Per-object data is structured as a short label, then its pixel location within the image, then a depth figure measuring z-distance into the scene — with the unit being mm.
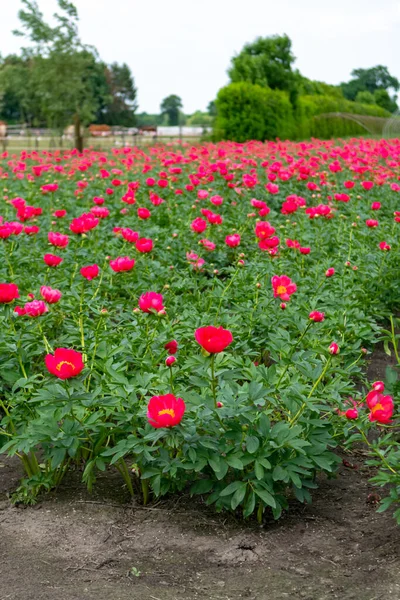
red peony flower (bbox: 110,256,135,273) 3455
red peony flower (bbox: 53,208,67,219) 5211
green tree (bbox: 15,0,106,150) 20031
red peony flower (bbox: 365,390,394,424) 2525
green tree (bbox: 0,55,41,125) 22941
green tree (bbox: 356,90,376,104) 53741
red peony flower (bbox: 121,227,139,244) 4112
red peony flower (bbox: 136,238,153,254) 3910
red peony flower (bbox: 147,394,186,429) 2418
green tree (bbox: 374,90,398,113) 60531
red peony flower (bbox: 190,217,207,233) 4664
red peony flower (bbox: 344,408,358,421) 2701
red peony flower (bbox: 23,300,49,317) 2934
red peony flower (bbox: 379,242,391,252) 4371
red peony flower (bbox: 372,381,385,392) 2615
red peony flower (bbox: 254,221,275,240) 4223
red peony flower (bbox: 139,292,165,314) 2887
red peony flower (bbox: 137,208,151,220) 5004
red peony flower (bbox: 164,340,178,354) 2768
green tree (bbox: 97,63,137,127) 72812
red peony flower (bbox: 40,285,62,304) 3021
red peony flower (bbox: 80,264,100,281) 3344
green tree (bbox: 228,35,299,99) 24078
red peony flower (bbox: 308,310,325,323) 2867
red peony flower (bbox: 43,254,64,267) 3498
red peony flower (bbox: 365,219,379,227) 5270
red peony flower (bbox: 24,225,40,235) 4410
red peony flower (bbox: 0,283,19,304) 2916
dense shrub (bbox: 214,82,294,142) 22156
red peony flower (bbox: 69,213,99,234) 3998
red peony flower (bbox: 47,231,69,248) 3816
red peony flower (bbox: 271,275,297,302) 3219
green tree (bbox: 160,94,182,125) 126125
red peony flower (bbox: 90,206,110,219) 4832
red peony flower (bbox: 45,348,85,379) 2492
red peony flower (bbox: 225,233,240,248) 4391
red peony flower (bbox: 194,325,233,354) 2367
